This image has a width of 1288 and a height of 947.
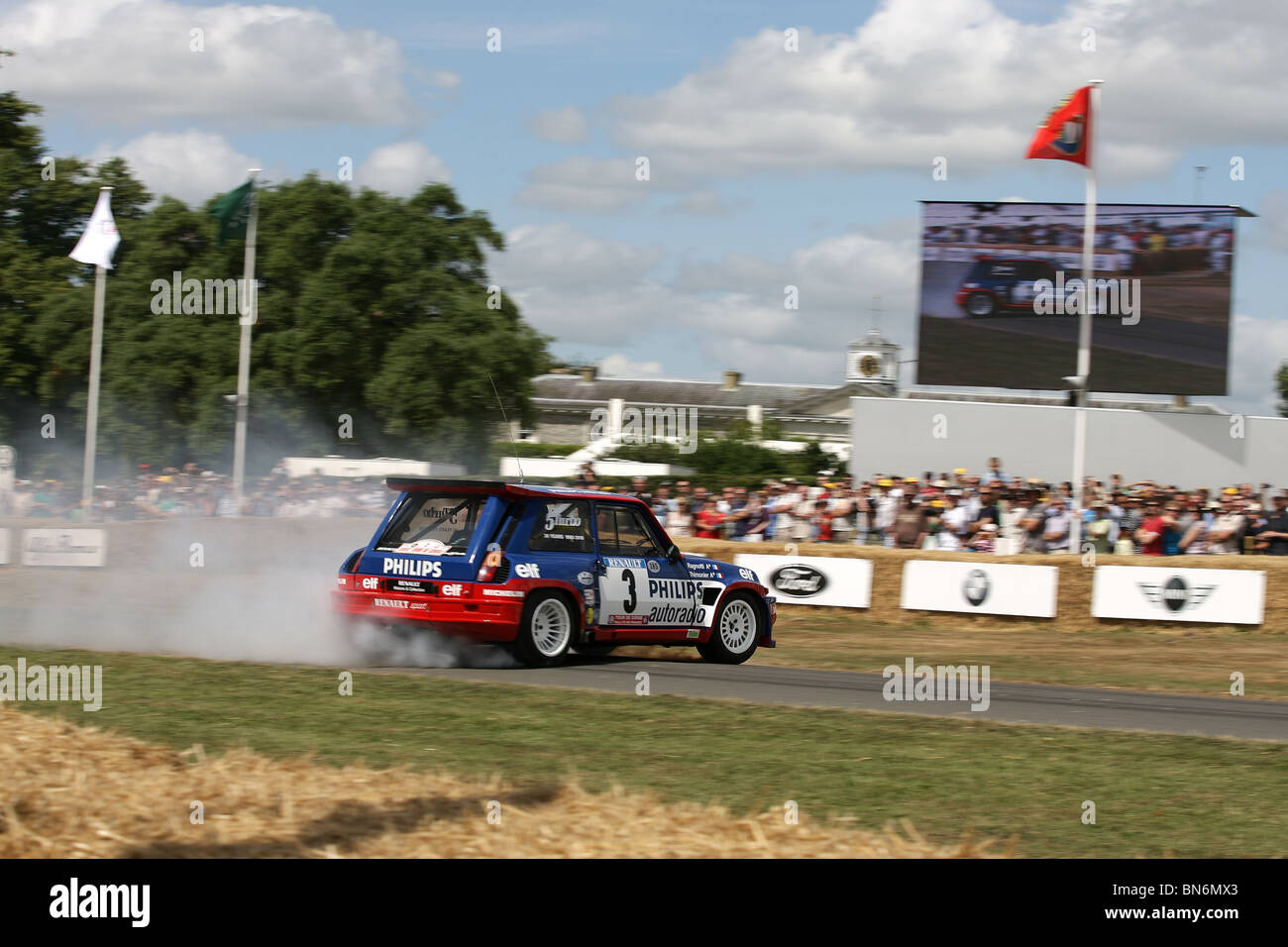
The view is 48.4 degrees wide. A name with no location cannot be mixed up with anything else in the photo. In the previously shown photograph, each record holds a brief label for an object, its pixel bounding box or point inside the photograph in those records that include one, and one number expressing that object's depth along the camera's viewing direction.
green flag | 31.95
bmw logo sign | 20.83
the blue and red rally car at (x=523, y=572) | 12.91
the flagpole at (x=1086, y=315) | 23.73
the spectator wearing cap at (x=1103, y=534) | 21.73
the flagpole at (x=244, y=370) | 31.59
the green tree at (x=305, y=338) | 48.44
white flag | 32.91
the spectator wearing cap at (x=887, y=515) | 22.75
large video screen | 37.78
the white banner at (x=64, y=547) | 23.81
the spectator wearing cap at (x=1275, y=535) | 19.84
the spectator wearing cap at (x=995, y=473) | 24.10
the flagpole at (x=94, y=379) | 34.12
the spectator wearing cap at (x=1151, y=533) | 20.58
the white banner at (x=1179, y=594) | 19.30
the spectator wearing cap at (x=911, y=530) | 22.23
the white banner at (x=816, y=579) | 21.75
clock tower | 100.06
